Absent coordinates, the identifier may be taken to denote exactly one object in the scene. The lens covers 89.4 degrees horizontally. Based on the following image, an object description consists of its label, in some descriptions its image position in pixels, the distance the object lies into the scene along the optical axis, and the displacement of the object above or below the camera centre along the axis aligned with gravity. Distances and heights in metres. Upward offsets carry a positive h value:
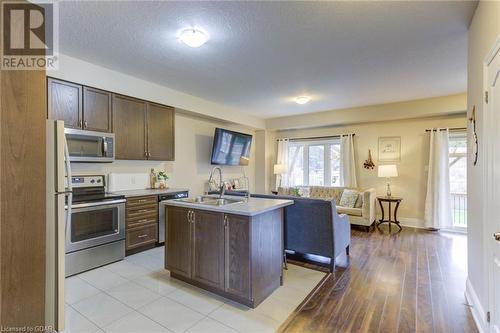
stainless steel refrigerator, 1.89 -0.46
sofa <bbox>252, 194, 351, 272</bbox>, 3.08 -0.77
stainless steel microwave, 3.16 +0.29
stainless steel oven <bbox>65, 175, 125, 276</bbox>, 2.95 -0.75
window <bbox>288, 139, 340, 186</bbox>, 6.43 +0.13
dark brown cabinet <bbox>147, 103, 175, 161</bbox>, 4.11 +0.60
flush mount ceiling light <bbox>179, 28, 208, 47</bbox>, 2.50 +1.31
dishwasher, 3.95 -0.72
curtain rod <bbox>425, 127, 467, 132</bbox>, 4.95 +0.77
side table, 5.25 -0.87
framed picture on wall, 5.61 +0.43
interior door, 1.65 -0.08
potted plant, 4.48 -0.18
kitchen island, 2.28 -0.78
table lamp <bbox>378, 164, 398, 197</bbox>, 5.16 -0.07
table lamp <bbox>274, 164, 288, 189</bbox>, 6.78 -0.04
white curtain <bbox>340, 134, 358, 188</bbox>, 5.96 +0.11
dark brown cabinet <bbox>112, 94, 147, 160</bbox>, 3.66 +0.61
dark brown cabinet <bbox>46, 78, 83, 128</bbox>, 2.95 +0.80
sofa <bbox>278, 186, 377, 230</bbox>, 5.02 -0.69
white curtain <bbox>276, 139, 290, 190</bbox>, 7.04 +0.35
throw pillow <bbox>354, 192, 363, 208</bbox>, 5.32 -0.73
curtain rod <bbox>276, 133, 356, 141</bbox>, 6.38 +0.78
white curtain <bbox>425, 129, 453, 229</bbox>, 4.98 -0.23
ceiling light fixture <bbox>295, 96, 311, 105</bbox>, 4.66 +1.27
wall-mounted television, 5.40 +0.46
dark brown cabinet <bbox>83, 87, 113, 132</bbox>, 3.29 +0.78
